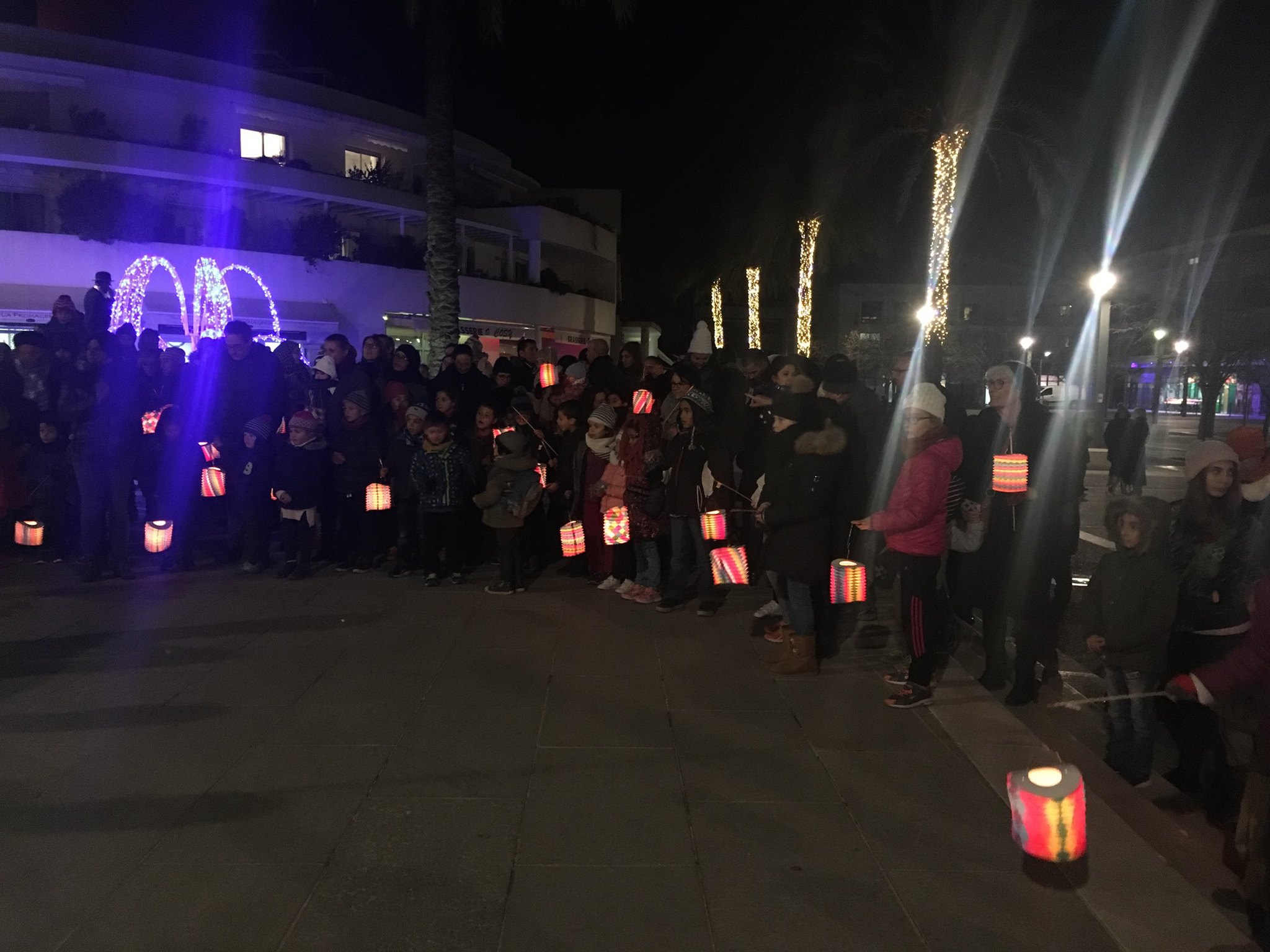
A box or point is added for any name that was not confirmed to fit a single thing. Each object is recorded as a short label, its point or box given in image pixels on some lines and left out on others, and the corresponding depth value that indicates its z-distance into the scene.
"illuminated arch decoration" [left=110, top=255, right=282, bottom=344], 21.20
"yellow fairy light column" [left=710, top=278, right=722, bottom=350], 40.09
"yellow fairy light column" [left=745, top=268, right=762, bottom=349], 34.62
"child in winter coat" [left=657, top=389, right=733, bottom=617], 7.01
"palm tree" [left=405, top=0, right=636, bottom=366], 14.18
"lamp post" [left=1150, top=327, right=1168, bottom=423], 36.12
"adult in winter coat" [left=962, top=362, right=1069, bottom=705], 5.49
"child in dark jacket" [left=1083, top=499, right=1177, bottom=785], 4.55
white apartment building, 21.36
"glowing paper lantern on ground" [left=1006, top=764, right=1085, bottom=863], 3.44
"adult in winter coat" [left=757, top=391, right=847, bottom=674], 5.70
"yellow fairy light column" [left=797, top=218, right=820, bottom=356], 27.12
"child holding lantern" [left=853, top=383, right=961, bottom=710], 5.22
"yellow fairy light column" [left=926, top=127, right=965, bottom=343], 19.09
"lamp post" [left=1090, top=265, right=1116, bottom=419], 18.06
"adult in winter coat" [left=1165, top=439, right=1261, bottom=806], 4.59
